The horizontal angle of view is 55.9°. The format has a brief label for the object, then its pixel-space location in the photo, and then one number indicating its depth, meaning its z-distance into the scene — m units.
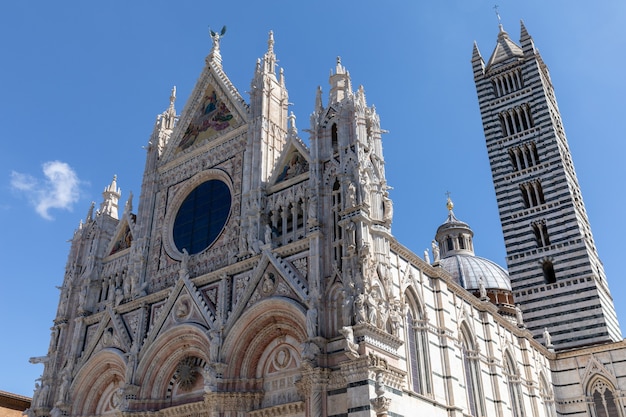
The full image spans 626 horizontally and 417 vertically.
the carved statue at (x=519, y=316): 29.66
